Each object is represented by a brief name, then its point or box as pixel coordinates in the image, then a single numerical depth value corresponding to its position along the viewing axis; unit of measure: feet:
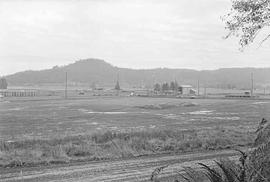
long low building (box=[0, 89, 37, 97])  397.82
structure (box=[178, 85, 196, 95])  478.59
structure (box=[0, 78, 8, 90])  582.76
